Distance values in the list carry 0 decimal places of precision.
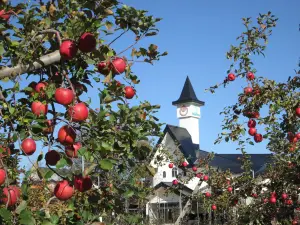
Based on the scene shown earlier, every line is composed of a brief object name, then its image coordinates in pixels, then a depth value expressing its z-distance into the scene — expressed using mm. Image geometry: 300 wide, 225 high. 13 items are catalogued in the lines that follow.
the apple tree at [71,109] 1886
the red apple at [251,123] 5289
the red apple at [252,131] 5387
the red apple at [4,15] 2170
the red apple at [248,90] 4992
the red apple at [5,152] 2007
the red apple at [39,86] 2132
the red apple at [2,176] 1966
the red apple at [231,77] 5339
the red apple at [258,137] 5488
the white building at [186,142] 23594
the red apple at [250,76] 5070
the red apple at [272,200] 6544
